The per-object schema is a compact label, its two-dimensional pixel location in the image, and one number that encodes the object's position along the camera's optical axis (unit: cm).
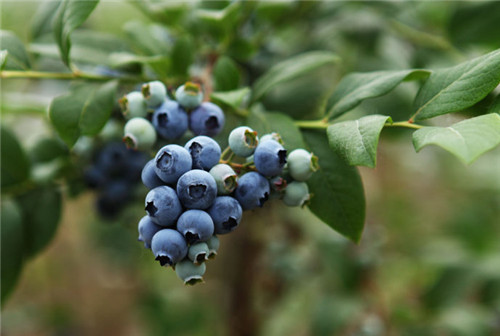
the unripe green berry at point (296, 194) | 44
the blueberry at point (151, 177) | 43
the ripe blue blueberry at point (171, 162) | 42
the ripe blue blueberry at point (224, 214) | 42
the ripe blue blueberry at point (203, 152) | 43
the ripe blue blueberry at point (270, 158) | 43
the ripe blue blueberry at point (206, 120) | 46
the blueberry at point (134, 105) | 46
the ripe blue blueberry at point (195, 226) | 41
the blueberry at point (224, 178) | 42
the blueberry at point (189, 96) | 45
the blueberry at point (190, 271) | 42
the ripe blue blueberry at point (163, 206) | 41
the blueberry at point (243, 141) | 43
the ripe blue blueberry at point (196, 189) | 41
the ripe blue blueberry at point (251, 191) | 43
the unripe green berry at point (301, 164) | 43
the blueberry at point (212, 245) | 42
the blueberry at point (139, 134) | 45
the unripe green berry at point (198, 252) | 41
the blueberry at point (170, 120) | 45
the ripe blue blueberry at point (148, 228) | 42
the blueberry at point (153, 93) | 45
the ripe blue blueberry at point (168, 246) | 41
